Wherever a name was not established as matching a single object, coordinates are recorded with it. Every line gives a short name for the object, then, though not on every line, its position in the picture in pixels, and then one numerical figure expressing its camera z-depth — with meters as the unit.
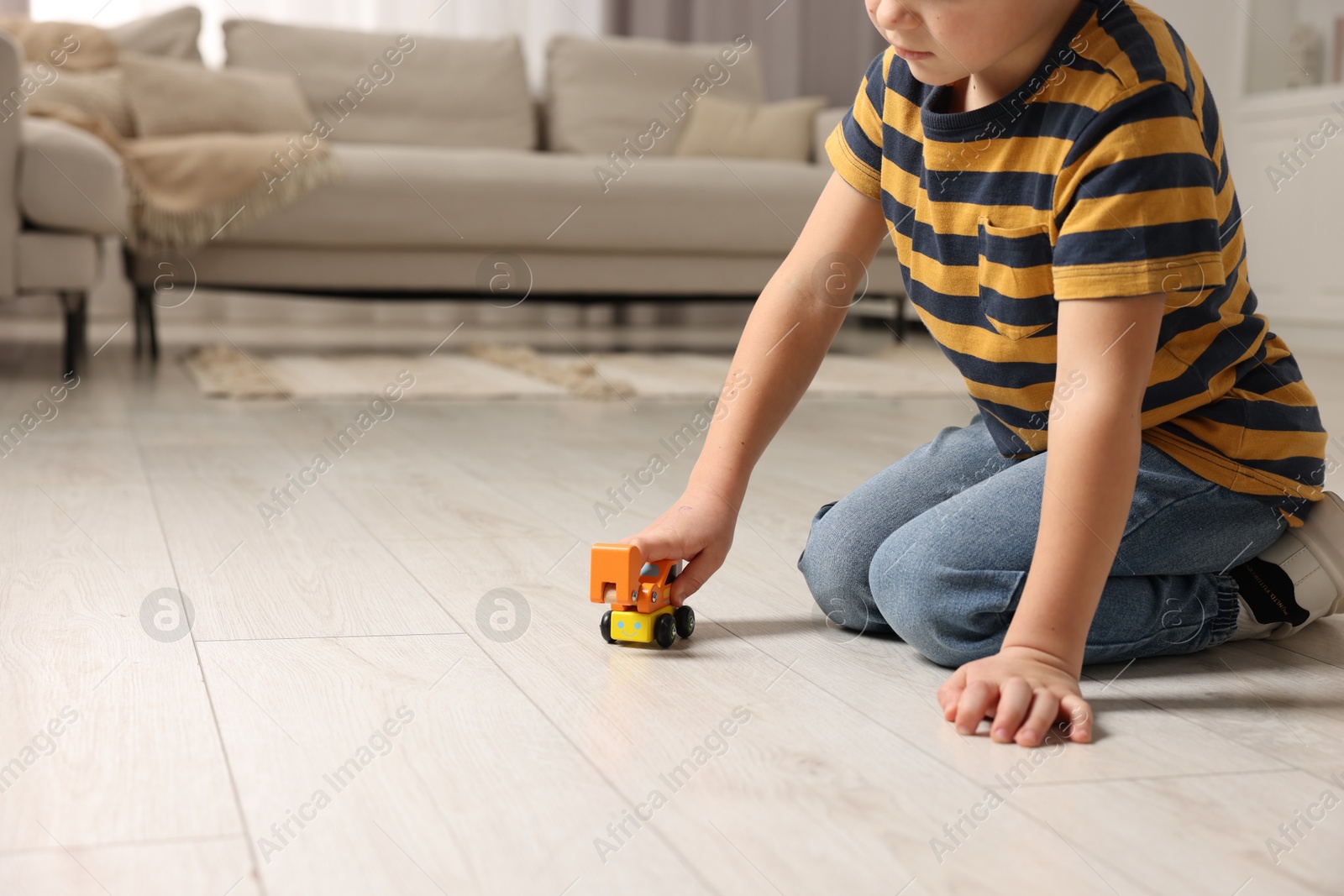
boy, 0.69
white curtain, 3.70
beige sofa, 2.32
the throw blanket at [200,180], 2.61
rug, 2.29
